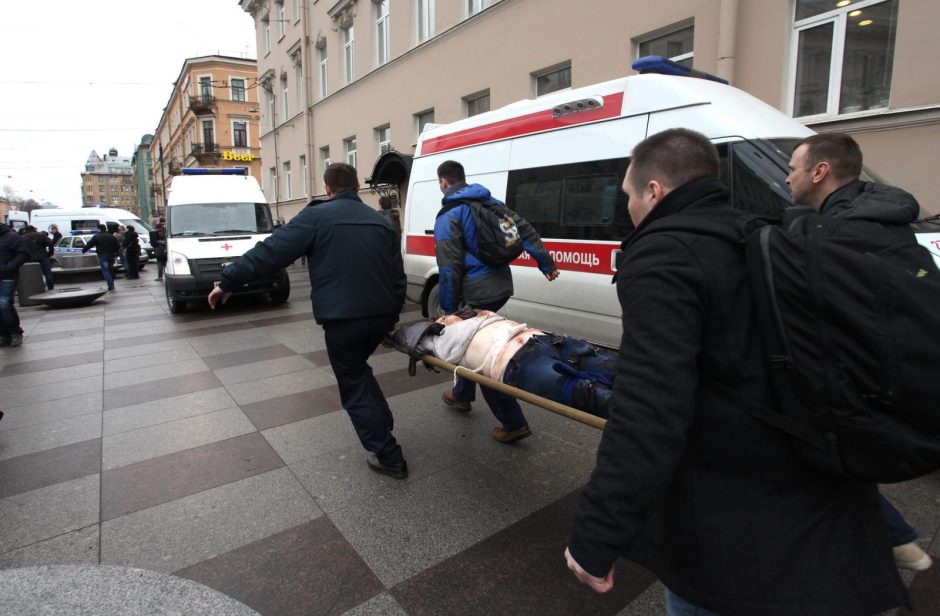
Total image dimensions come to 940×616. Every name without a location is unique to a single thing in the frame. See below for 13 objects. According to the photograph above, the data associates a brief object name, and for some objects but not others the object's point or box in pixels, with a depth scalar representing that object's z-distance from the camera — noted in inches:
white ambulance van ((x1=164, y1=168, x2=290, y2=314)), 358.0
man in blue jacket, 149.3
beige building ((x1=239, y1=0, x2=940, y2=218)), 229.5
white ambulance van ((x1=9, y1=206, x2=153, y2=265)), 999.0
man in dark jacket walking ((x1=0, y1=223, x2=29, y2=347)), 288.7
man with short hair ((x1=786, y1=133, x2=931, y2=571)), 80.2
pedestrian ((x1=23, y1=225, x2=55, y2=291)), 446.7
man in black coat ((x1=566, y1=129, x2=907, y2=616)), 46.9
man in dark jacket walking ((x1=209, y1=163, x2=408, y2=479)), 123.3
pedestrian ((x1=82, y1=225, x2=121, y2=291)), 552.1
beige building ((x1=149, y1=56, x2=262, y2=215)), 1754.4
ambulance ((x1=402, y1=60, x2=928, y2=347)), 161.5
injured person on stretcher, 93.6
